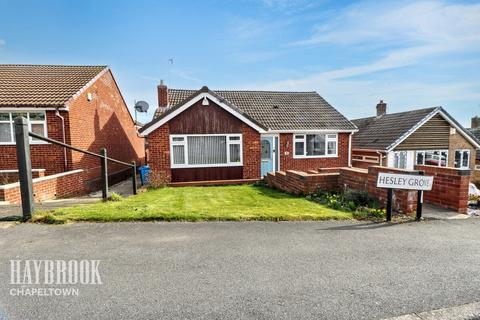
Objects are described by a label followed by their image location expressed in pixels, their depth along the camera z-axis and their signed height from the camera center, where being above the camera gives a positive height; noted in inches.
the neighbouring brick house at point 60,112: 434.0 +55.3
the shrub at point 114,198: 281.8 -59.4
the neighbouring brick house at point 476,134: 832.3 +14.6
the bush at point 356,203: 237.9 -66.4
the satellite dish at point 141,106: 791.2 +108.3
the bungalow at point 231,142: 468.8 -1.9
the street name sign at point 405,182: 220.7 -36.3
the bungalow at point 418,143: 691.4 -11.8
